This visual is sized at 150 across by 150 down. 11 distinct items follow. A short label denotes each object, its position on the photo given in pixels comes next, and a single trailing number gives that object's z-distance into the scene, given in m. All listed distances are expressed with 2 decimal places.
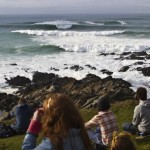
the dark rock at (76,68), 31.11
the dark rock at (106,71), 28.79
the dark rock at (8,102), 19.85
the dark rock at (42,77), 27.77
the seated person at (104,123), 8.35
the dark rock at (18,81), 27.05
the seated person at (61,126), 4.14
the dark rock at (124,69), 29.11
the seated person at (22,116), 11.38
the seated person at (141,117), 9.35
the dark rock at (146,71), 26.58
